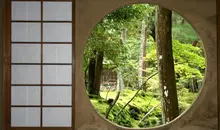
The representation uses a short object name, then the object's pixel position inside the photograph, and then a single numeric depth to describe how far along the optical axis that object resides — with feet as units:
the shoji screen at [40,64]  11.76
